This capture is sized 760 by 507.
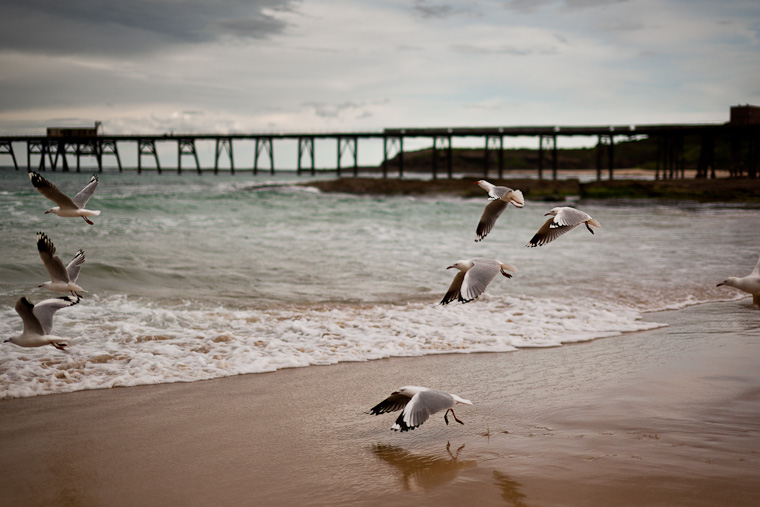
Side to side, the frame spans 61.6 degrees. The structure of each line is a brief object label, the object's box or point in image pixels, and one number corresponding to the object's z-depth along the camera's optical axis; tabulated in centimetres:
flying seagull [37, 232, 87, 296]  431
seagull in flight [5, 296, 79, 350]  417
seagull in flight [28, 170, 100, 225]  439
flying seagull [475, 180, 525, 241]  427
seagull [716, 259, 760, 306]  442
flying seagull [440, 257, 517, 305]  397
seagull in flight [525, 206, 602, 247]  420
